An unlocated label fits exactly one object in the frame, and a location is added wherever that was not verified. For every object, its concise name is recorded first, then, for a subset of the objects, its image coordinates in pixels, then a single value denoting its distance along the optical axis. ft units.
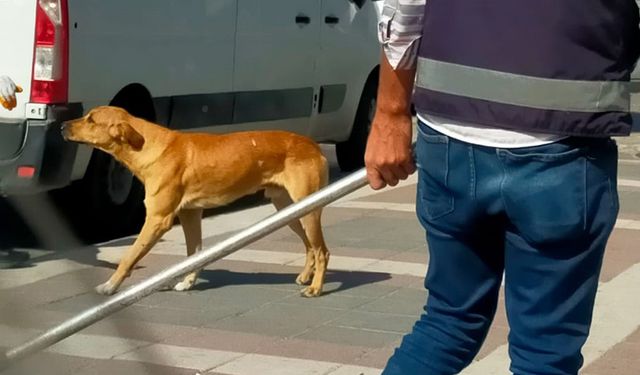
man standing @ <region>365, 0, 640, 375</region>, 10.28
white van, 26.02
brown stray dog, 23.49
